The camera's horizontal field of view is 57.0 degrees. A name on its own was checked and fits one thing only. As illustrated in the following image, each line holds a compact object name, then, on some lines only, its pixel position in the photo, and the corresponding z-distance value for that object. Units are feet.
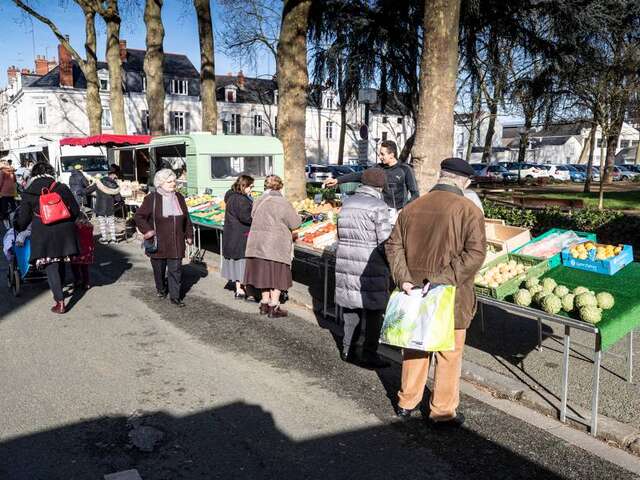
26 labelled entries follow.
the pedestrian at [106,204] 39.88
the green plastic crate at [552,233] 18.63
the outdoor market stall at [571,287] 14.32
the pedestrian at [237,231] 25.05
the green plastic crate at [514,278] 16.88
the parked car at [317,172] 116.26
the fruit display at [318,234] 24.90
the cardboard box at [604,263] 17.33
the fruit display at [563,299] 14.39
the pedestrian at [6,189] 48.08
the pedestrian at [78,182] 50.43
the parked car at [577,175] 139.13
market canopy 60.44
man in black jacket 23.90
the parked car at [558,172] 137.28
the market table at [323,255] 23.57
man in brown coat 13.26
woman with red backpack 23.16
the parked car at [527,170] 135.64
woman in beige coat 22.62
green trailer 44.96
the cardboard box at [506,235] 20.07
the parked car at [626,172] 141.72
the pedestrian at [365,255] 17.01
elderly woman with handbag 24.52
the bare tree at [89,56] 77.41
